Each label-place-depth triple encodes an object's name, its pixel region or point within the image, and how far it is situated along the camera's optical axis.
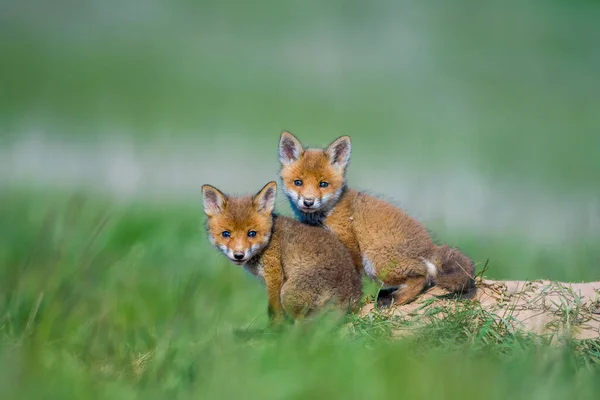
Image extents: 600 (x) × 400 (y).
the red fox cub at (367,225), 12.93
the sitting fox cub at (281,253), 12.12
